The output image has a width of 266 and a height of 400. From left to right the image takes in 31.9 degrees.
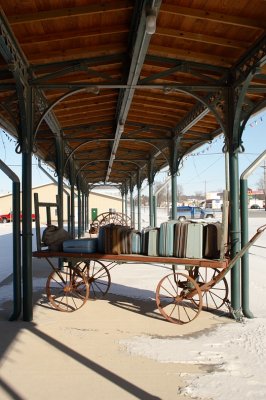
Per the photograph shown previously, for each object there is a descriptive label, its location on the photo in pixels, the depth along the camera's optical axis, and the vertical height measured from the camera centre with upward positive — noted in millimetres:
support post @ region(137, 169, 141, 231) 19539 +314
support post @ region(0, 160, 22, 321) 6441 -593
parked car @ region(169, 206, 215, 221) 50438 -1003
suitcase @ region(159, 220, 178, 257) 6297 -482
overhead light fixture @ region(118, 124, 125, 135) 9006 +1505
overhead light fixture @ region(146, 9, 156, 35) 4043 +1612
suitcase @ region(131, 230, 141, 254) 6629 -556
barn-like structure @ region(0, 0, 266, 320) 4855 +1901
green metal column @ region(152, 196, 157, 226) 16598 -66
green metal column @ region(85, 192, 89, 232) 30384 -420
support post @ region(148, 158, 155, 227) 15516 +570
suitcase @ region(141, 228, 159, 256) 6430 -529
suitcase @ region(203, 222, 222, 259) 6141 -505
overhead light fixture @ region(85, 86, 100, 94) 6529 +1651
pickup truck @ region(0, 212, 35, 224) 54028 -1435
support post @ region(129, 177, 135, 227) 25425 -59
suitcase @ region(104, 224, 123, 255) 6629 -514
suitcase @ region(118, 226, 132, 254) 6633 -527
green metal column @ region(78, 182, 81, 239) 19636 -357
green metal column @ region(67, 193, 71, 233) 13492 -362
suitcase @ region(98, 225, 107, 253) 6824 -519
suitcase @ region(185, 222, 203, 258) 6148 -502
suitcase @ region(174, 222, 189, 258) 6219 -479
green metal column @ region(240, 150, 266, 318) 6430 -371
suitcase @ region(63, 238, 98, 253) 6844 -608
